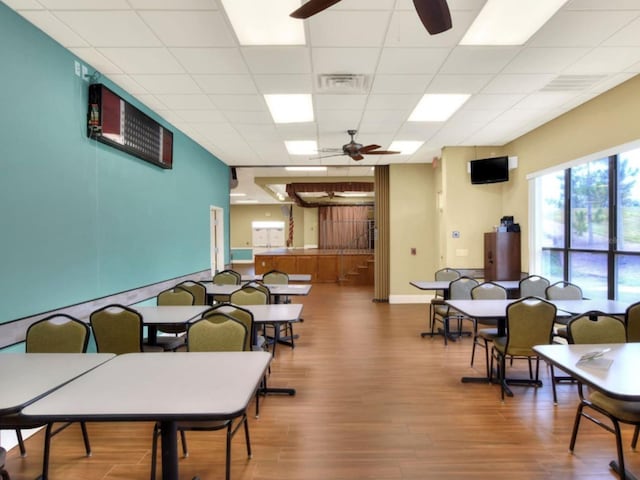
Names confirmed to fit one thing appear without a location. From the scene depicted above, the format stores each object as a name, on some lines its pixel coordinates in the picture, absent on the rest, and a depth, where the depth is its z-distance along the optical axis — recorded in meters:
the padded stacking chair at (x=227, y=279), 5.96
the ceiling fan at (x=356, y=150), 5.60
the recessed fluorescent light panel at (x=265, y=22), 2.70
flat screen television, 6.59
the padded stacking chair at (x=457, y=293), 5.11
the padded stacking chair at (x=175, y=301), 3.71
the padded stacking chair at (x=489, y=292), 4.52
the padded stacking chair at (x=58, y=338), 2.59
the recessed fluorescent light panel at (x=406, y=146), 6.57
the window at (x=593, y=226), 4.21
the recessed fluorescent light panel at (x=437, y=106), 4.47
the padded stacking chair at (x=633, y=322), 3.07
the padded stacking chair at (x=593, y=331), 2.56
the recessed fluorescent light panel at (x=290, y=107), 4.43
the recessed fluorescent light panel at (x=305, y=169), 9.04
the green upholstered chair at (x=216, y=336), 2.63
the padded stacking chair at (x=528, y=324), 3.29
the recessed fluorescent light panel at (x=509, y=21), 2.74
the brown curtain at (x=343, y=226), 16.97
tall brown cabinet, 6.35
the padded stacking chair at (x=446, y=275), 6.15
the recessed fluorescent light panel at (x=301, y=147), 6.43
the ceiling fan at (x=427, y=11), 2.06
